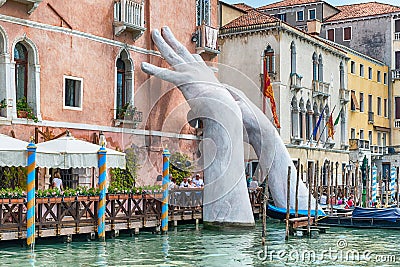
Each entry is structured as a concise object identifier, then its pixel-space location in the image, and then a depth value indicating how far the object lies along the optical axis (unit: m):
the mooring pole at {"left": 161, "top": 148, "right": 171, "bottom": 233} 18.55
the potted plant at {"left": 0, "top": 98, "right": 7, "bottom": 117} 17.06
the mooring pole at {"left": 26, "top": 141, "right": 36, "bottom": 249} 14.68
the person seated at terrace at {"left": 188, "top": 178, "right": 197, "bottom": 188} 21.64
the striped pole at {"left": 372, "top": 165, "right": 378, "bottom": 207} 29.38
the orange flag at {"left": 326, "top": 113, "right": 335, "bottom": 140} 33.33
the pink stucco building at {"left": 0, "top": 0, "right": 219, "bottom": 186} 17.78
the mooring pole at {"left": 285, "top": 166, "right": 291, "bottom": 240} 17.66
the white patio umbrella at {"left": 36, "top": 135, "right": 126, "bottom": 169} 15.80
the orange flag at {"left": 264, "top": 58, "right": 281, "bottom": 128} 26.39
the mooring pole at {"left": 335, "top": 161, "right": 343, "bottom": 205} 27.58
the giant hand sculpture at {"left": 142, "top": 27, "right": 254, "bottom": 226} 19.28
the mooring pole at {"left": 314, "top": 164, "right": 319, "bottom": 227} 20.01
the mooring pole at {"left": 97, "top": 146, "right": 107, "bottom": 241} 16.30
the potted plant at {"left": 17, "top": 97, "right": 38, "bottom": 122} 17.65
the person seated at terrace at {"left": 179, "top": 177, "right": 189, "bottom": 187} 21.28
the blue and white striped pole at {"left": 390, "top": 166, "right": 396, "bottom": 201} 31.97
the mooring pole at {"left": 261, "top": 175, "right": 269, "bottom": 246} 16.10
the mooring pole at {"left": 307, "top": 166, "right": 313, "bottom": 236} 18.75
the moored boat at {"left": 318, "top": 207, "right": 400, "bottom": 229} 21.33
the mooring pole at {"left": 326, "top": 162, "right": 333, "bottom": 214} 25.41
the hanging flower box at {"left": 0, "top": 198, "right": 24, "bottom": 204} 14.44
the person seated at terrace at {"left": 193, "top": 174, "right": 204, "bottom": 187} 22.07
